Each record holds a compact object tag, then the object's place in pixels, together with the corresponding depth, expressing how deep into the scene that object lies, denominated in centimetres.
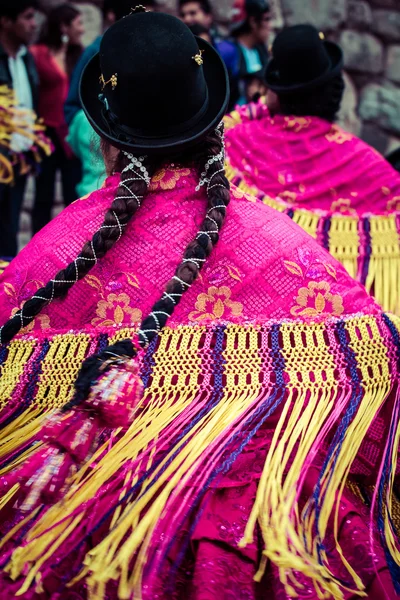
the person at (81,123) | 472
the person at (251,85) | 547
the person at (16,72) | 514
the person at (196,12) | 589
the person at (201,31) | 545
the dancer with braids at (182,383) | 156
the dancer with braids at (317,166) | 338
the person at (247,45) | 564
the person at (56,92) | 573
